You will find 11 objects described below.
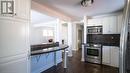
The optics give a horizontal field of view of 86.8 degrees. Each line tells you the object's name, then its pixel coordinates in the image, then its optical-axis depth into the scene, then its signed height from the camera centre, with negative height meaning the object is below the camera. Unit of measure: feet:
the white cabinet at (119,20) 9.29 +2.13
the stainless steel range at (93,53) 10.29 -2.72
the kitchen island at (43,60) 7.09 -3.06
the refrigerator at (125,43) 1.84 -0.20
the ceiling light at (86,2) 6.45 +3.20
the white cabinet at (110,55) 9.18 -2.75
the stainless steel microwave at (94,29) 10.69 +1.00
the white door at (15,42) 3.36 -0.35
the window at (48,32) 21.95 +1.23
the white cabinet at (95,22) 10.63 +2.24
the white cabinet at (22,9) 3.84 +1.61
